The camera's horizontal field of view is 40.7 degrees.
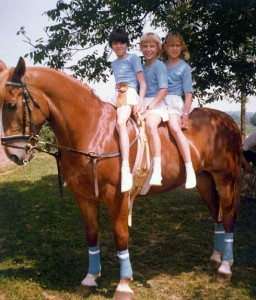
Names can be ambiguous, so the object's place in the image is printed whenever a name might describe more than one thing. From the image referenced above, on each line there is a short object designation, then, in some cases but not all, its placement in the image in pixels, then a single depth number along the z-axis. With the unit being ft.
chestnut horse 11.15
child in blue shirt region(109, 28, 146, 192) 12.66
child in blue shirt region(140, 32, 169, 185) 12.87
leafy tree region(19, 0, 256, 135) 22.35
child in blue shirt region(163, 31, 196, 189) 14.10
